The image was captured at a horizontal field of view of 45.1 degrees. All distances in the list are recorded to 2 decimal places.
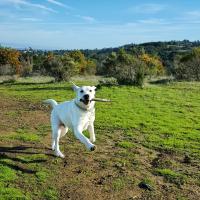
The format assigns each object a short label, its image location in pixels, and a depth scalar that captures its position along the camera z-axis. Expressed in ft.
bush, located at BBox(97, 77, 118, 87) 50.51
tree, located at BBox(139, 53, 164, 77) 111.22
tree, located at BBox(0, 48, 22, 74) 107.51
